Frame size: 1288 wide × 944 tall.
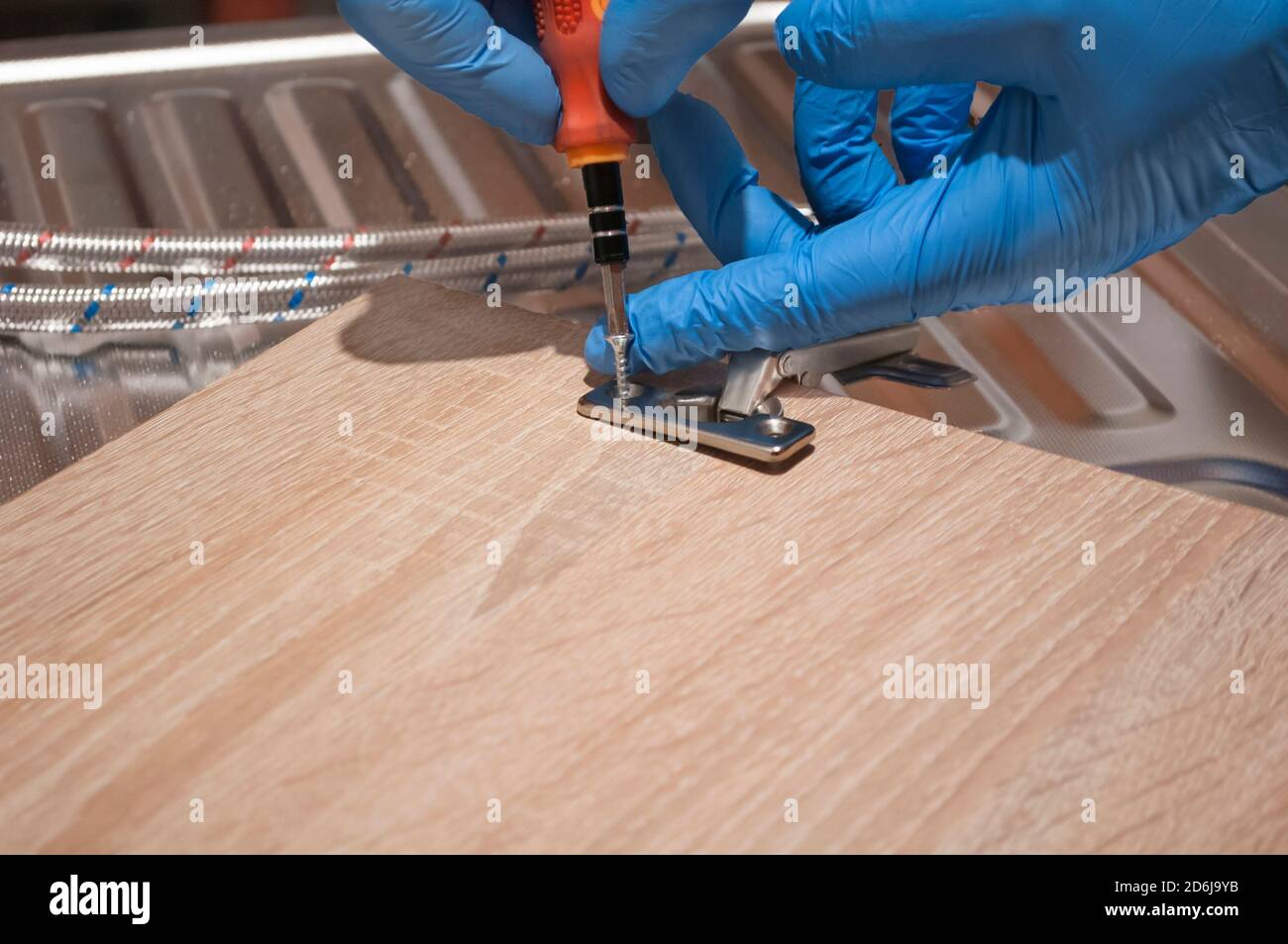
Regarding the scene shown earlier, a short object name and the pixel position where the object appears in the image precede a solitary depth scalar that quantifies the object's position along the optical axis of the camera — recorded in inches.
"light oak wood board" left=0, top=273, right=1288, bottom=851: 20.6
